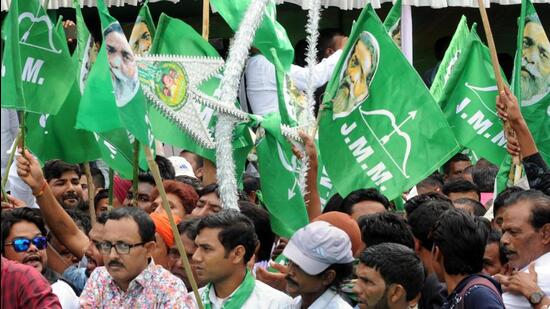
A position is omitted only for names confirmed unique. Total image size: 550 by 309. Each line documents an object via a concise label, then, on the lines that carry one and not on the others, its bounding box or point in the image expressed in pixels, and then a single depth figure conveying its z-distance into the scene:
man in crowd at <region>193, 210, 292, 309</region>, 13.41
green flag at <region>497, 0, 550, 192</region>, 17.62
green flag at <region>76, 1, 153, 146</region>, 13.73
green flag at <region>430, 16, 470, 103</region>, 20.70
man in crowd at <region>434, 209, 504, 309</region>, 12.31
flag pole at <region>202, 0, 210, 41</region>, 18.44
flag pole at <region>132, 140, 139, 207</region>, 15.51
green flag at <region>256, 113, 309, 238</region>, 15.55
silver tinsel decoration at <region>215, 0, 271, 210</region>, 15.73
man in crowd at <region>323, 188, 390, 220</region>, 16.08
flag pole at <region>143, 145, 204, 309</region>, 12.84
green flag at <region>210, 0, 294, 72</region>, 17.14
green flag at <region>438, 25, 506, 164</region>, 18.72
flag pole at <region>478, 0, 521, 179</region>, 16.17
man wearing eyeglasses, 13.30
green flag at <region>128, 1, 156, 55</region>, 19.39
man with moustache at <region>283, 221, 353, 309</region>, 12.97
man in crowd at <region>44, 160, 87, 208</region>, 19.08
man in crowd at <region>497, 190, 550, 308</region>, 13.62
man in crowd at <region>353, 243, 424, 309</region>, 12.52
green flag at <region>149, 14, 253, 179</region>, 16.75
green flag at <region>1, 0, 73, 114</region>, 16.17
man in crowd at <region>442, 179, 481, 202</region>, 18.62
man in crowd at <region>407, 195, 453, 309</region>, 13.60
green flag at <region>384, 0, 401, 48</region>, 18.20
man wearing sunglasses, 14.41
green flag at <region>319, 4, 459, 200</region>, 16.55
